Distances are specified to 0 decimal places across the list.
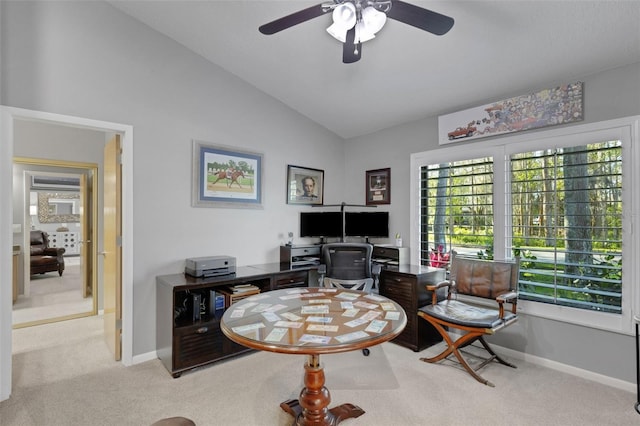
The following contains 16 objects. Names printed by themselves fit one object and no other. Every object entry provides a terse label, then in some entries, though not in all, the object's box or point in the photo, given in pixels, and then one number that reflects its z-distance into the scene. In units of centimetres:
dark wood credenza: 273
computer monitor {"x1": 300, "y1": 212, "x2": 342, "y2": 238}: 434
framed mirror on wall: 767
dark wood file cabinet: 328
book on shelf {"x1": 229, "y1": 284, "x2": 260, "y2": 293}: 319
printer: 303
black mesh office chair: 335
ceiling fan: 174
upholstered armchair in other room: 615
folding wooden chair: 268
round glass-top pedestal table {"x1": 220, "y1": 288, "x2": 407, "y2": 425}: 158
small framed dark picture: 434
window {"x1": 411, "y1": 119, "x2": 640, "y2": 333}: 261
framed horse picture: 341
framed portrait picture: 425
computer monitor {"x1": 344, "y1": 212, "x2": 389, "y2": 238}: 426
